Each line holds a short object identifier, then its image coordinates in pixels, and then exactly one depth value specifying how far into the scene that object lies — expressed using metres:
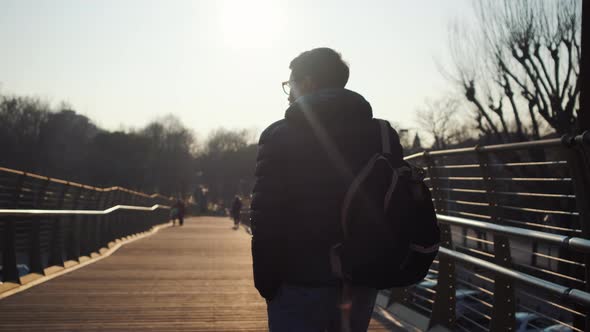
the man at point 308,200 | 2.58
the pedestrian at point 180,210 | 40.09
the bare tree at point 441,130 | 46.19
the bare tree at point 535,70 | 19.91
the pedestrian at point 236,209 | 38.59
